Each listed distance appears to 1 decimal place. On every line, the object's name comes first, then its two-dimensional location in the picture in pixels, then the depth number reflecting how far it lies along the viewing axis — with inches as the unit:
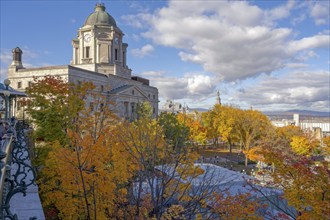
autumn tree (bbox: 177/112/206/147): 2052.2
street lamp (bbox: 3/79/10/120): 476.2
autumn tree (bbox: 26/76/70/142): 824.9
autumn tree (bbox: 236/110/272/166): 1868.8
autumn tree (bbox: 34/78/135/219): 467.5
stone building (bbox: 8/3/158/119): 1855.3
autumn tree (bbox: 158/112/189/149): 1480.6
